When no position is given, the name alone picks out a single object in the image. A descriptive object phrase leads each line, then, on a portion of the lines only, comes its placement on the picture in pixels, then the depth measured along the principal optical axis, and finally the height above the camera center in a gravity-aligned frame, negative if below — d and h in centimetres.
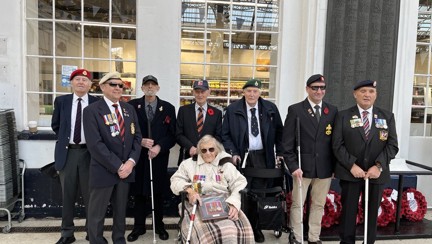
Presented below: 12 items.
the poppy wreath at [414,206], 488 -154
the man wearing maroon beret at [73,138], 386 -61
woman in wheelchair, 324 -99
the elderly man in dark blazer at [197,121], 409 -42
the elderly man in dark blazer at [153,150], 412 -76
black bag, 372 -129
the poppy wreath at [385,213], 468 -156
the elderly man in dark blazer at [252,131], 397 -49
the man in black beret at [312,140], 380 -55
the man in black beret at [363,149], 360 -59
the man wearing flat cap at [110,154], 346 -69
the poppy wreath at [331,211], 451 -151
